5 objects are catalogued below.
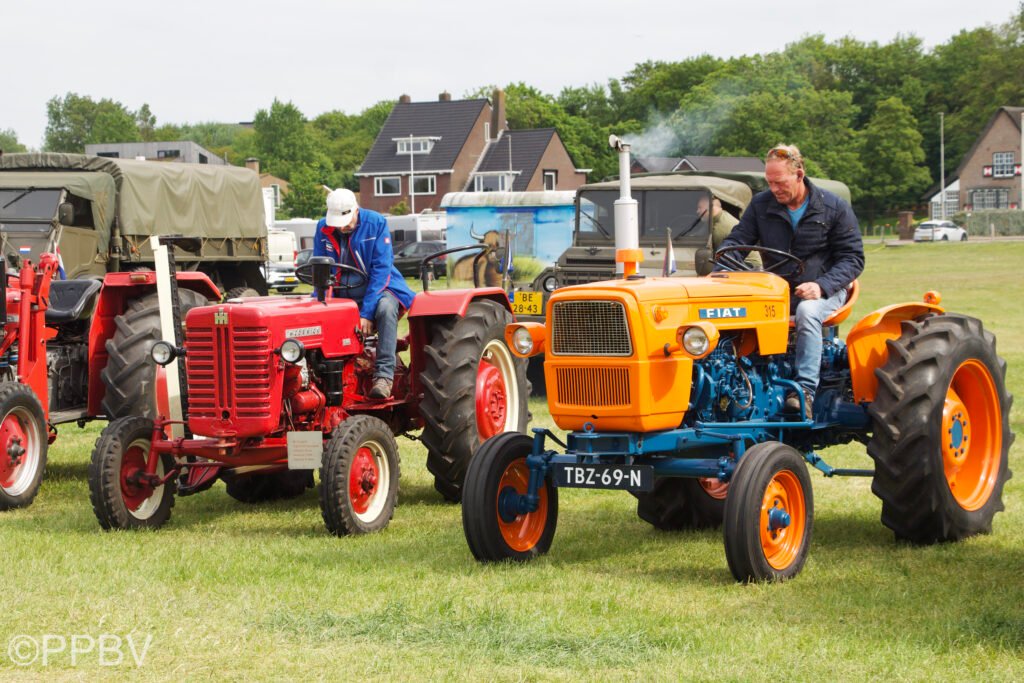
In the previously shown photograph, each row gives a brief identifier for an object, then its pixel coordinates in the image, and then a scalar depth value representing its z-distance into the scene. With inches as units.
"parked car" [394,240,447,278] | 1755.7
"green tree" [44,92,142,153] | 4933.6
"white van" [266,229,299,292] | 1514.5
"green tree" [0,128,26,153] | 5003.4
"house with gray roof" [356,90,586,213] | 2960.4
